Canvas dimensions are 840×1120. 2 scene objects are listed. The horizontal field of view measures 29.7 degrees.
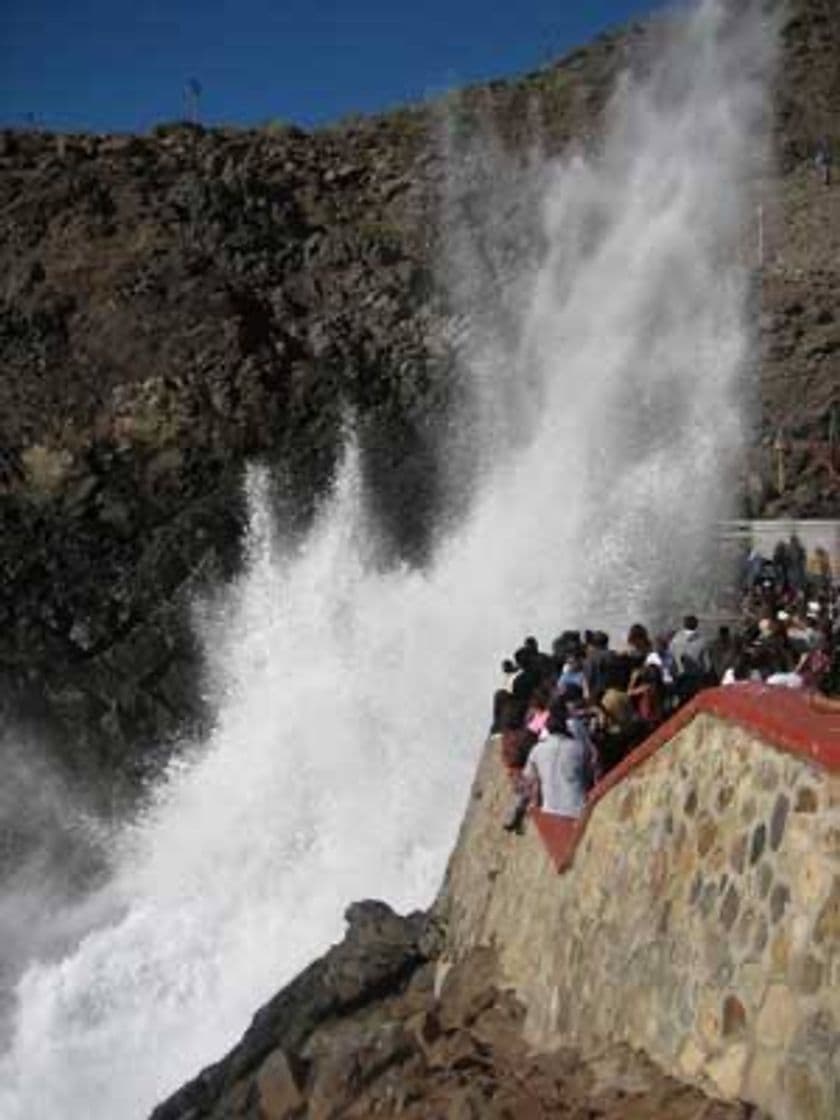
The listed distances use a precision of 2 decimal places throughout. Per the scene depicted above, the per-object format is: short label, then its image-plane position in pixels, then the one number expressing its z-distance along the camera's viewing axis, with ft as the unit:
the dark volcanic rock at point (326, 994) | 31.37
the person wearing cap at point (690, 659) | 31.35
